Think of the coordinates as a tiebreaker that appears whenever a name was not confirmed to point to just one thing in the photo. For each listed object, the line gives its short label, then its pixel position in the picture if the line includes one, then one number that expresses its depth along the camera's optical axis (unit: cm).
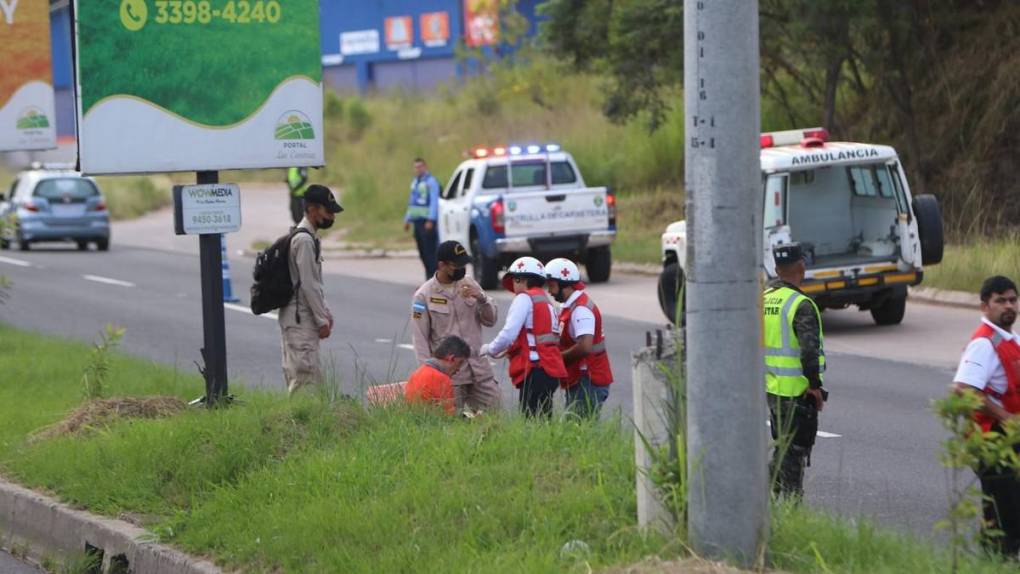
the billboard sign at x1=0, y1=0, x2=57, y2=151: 3712
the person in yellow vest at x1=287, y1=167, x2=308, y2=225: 6059
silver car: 6687
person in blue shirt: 4828
